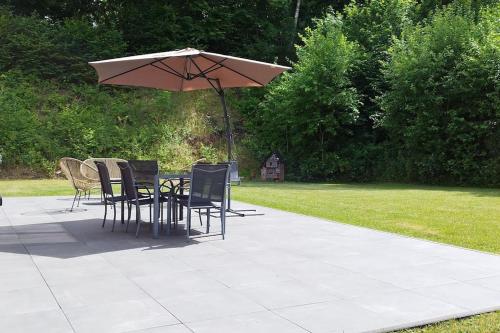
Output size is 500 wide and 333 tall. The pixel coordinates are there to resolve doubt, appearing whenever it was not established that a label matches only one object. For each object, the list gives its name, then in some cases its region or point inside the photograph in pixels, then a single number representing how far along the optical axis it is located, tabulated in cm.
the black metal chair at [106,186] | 660
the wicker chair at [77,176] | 861
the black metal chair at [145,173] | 676
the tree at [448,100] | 1463
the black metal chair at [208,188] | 593
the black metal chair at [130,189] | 615
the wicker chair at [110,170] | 1029
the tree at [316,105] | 1670
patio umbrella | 678
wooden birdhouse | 1689
